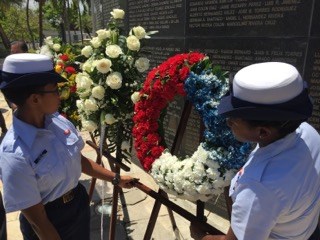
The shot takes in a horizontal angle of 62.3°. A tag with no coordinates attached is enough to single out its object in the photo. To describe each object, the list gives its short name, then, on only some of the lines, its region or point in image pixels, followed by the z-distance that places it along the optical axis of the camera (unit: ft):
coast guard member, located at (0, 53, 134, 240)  4.90
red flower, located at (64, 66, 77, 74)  9.40
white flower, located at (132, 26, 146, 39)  7.55
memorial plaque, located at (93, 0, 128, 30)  14.65
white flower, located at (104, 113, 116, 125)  7.49
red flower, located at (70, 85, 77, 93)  9.27
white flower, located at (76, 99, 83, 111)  8.00
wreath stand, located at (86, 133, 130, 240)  8.47
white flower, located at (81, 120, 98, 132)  7.79
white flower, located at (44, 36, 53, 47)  10.88
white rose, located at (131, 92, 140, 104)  7.06
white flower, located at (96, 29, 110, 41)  7.81
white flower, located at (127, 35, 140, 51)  7.32
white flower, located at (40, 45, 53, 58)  10.64
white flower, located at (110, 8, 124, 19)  8.09
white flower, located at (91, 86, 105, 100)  7.24
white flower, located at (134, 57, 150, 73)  7.47
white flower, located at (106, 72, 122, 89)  7.13
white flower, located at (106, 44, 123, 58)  7.22
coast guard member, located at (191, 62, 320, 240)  3.40
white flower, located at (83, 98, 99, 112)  7.40
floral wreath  5.52
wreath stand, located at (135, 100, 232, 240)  5.80
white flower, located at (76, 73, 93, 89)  7.36
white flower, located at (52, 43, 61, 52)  10.62
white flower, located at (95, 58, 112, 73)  7.07
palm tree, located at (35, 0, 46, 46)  63.36
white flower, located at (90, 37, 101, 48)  7.72
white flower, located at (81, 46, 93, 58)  8.04
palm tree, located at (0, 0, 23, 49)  76.82
